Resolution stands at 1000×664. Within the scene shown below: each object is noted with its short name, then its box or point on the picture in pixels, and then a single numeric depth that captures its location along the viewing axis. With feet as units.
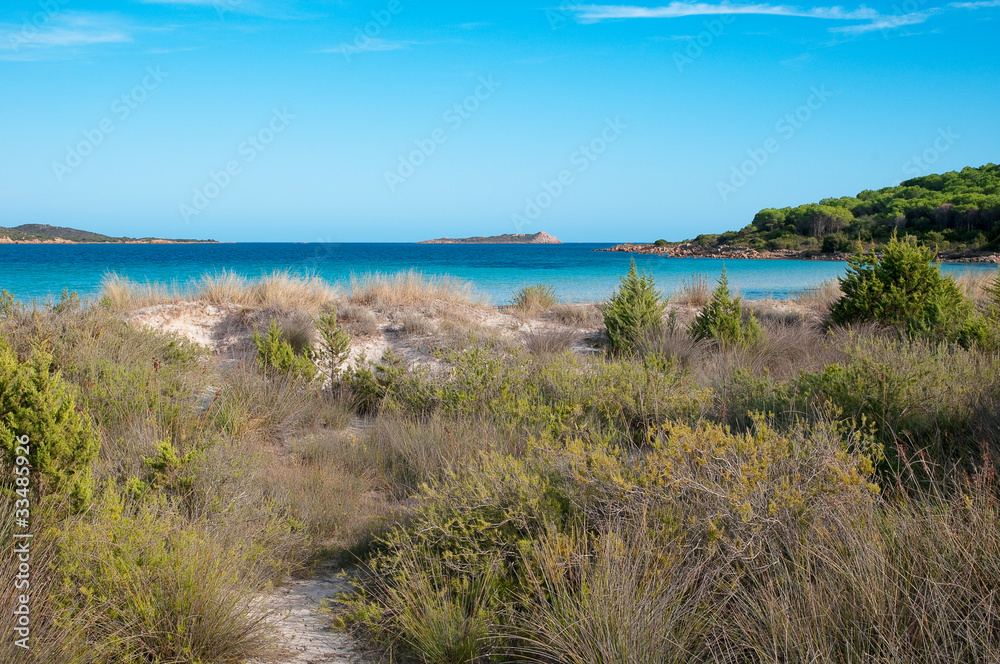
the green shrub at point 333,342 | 28.66
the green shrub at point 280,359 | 26.66
